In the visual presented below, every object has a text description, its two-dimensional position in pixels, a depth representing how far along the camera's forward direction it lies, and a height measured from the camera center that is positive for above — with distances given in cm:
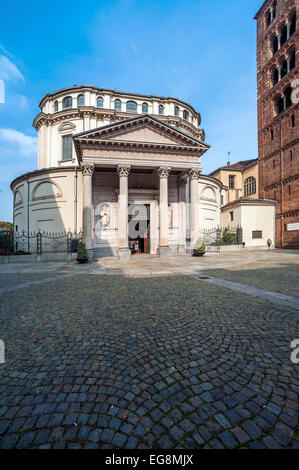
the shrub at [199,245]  1737 -67
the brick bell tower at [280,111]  2573 +1820
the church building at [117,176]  1755 +676
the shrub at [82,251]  1456 -93
